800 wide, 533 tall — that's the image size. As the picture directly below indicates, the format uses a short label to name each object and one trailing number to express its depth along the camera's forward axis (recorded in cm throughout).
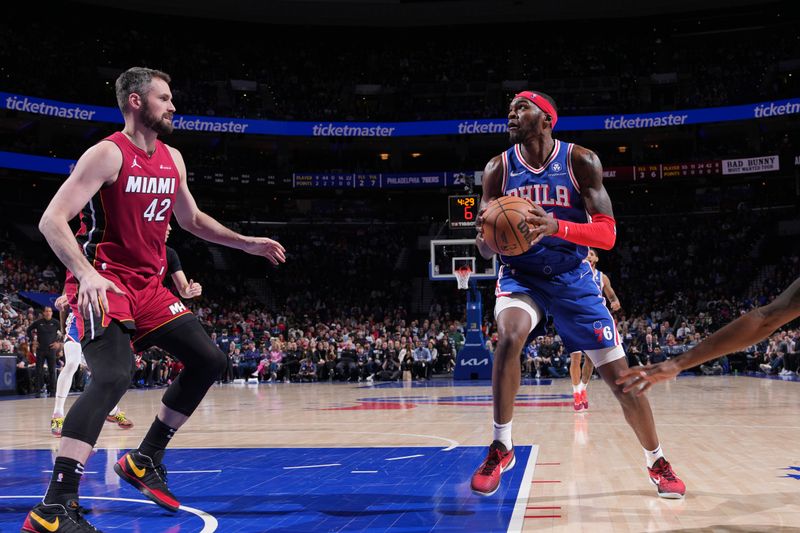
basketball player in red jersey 376
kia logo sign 2139
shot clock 1964
